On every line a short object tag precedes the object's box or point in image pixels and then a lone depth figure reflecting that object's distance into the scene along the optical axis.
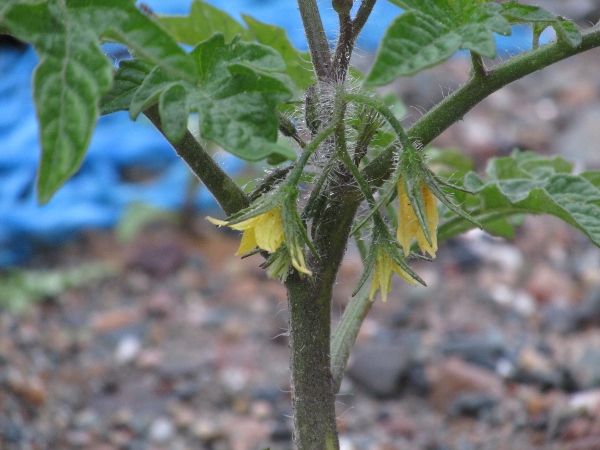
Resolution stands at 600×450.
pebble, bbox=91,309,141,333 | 5.43
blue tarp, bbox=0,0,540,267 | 6.40
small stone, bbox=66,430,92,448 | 4.13
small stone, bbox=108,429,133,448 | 4.20
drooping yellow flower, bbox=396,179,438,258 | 1.70
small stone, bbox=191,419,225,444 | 4.20
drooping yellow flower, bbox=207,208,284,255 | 1.65
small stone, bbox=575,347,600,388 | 4.32
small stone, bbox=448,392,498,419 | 4.26
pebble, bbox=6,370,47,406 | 4.24
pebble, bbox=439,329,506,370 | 4.78
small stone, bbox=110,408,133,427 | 4.37
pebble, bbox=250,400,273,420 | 4.42
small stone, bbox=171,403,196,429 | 4.35
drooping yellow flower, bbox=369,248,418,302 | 1.77
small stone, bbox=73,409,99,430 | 4.35
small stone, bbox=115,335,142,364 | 5.06
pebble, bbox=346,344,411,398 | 4.62
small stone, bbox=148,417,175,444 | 4.25
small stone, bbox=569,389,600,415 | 3.86
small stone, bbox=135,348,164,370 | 4.97
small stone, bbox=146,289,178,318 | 5.60
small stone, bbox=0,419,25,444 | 3.76
